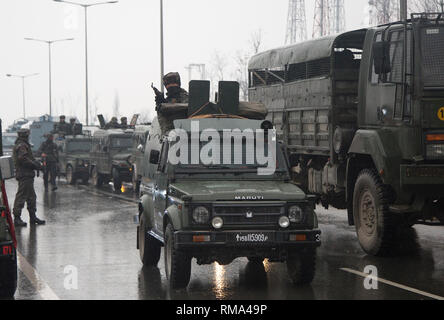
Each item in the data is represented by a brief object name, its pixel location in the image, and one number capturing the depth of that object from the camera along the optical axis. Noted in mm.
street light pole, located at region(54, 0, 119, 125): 51700
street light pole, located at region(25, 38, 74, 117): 67625
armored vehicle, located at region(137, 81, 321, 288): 9469
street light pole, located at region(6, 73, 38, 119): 90156
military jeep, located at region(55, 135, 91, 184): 32344
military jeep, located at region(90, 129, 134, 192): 28375
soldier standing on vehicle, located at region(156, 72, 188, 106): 14330
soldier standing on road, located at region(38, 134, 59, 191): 28547
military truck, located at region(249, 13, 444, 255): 11438
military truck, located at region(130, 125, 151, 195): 26628
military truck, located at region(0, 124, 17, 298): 9156
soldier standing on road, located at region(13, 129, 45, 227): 17469
